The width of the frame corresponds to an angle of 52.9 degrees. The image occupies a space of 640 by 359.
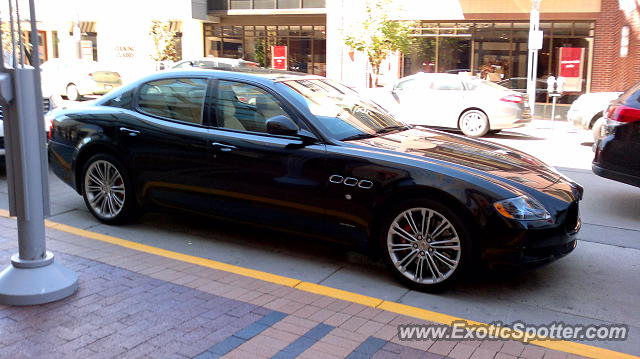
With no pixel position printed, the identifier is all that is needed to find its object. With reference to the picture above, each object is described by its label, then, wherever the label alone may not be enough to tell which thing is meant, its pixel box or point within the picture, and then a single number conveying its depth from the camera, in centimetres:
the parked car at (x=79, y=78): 2338
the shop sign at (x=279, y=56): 2459
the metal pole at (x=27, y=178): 421
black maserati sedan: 464
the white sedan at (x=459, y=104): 1520
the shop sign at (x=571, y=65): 1972
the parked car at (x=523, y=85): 2084
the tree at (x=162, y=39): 2869
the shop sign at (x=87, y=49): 3212
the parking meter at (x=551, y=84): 1875
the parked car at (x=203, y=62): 2044
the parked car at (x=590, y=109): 1377
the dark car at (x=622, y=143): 710
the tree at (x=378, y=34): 1786
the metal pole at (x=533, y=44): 1780
